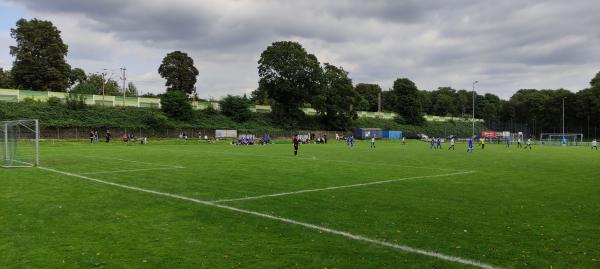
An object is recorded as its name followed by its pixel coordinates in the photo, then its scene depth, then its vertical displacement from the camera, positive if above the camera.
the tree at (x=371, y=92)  146.12 +12.68
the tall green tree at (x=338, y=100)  93.94 +6.63
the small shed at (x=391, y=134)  99.81 -0.78
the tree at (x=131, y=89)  130.38 +12.36
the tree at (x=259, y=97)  117.00 +9.19
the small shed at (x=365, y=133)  93.94 -0.49
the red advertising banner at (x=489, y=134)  91.19 -0.78
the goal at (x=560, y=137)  76.57 -1.86
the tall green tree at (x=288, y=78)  88.50 +10.62
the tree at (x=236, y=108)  84.19 +4.35
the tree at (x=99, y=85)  102.40 +11.67
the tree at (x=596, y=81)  106.21 +11.85
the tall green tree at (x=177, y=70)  103.25 +14.09
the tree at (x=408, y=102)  120.25 +7.63
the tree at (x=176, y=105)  75.75 +4.45
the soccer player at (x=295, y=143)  33.53 -0.91
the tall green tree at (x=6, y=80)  89.99 +10.85
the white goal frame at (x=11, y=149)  22.89 -0.97
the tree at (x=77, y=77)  99.50 +12.82
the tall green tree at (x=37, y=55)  79.00 +13.63
